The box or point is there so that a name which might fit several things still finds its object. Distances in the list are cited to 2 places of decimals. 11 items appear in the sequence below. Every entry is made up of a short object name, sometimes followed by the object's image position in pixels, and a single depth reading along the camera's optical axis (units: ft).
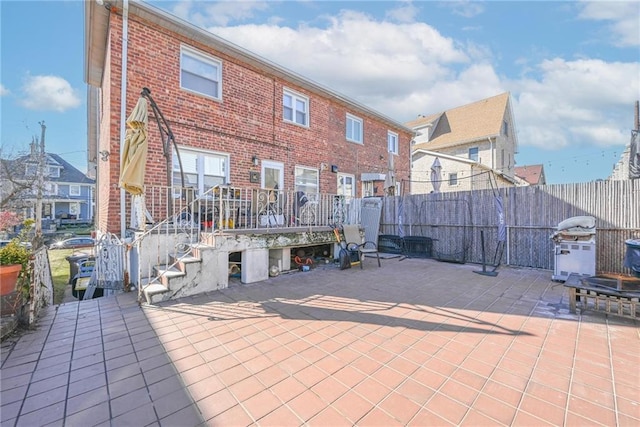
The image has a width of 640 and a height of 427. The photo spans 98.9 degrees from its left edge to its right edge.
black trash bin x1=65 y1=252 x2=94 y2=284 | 24.65
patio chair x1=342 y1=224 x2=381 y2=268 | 23.91
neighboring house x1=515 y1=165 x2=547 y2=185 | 117.60
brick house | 21.02
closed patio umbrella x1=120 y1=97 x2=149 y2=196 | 16.37
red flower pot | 10.85
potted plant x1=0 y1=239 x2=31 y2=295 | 10.92
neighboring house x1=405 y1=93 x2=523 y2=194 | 63.16
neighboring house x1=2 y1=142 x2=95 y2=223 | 94.89
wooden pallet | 11.99
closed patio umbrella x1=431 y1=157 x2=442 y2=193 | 33.69
